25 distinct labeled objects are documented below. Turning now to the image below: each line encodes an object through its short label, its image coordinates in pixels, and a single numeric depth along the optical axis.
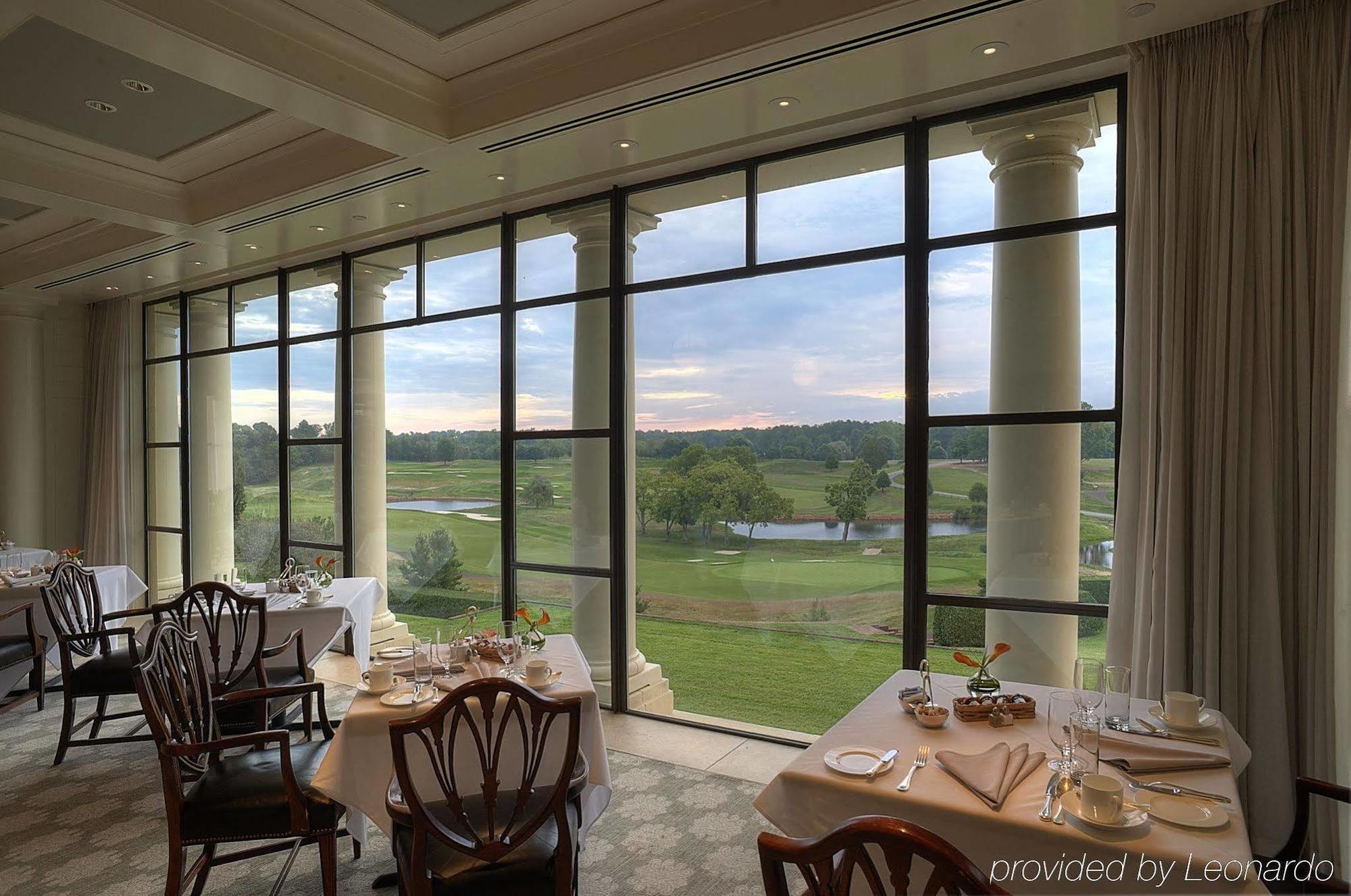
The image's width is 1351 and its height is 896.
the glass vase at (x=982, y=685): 2.56
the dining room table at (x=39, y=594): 5.11
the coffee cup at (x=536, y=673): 2.94
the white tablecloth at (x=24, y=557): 6.81
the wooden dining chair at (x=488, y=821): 2.12
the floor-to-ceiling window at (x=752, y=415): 3.67
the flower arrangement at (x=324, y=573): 5.07
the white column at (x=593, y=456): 5.08
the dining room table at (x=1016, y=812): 1.65
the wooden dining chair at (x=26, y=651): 4.61
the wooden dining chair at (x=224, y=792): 2.49
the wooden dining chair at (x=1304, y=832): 1.97
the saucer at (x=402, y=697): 2.78
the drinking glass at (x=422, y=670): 2.96
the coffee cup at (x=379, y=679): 2.91
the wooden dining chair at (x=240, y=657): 3.66
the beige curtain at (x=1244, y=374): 2.85
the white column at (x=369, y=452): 6.41
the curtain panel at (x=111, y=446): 8.08
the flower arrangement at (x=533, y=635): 3.17
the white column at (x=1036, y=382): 3.61
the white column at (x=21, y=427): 8.00
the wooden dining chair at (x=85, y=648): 4.06
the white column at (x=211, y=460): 7.69
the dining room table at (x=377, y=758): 2.62
